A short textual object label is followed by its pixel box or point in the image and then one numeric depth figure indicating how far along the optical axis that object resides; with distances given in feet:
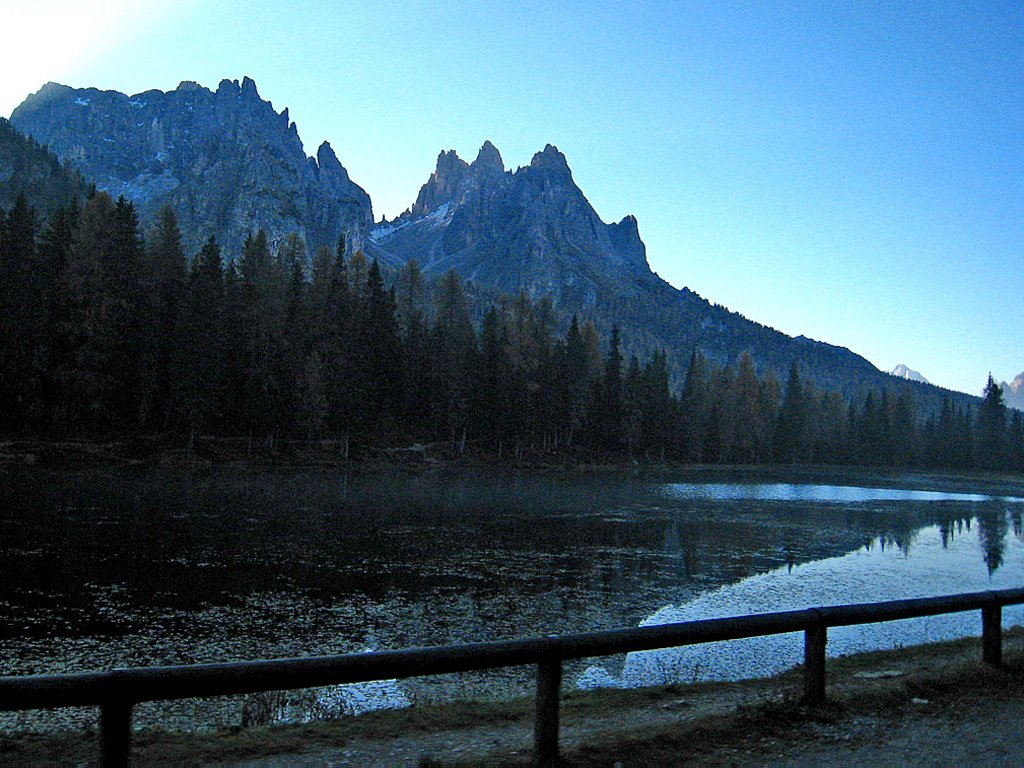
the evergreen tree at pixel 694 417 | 440.86
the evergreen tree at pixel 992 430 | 572.92
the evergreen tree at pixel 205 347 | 223.30
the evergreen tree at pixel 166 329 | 226.38
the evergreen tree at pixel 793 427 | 510.99
